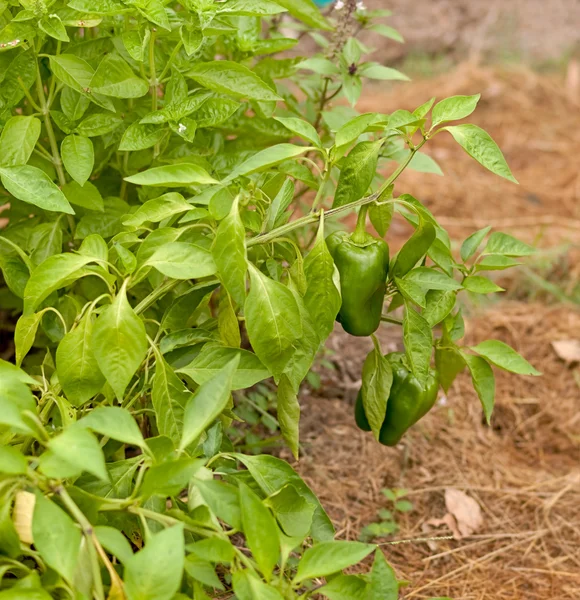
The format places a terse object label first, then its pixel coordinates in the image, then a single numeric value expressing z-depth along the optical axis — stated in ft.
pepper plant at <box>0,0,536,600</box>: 3.02
